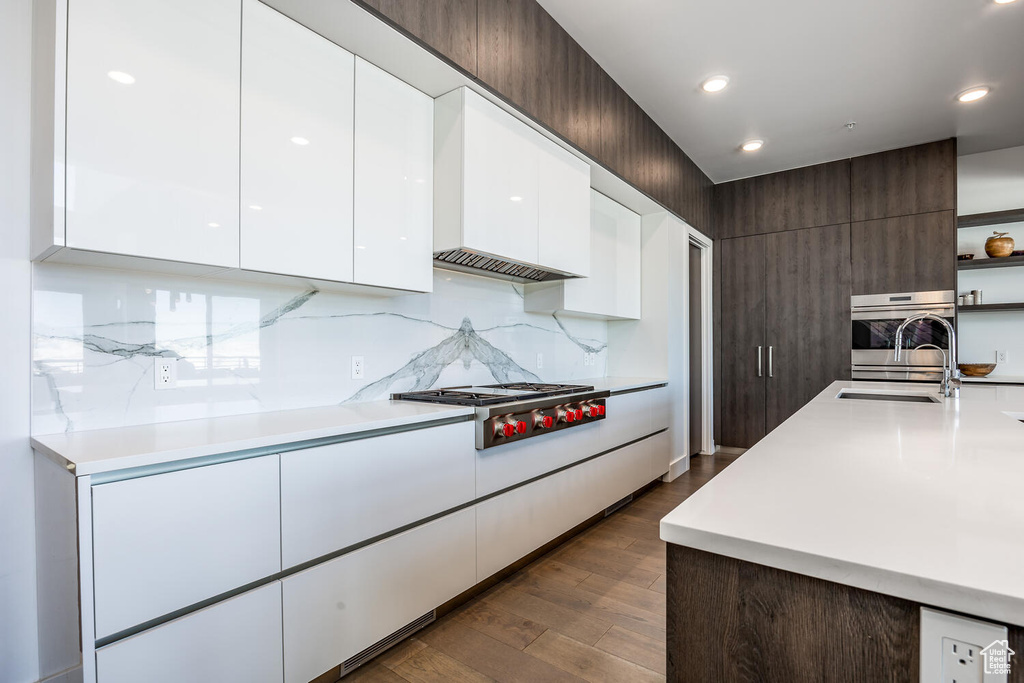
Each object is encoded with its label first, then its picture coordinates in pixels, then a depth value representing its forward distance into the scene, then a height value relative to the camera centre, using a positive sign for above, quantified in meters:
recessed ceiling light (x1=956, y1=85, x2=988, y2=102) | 3.39 +1.66
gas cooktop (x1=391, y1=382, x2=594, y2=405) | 2.21 -0.24
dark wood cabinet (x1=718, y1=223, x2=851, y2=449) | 4.62 +0.18
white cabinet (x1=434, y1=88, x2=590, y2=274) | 2.20 +0.77
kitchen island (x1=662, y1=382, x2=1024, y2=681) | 0.58 -0.26
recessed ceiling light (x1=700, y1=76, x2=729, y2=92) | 3.25 +1.68
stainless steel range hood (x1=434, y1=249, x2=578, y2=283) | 2.45 +0.42
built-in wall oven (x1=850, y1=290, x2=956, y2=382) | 4.16 +0.07
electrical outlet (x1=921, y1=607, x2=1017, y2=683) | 0.53 -0.33
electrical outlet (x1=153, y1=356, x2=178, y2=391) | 1.64 -0.09
